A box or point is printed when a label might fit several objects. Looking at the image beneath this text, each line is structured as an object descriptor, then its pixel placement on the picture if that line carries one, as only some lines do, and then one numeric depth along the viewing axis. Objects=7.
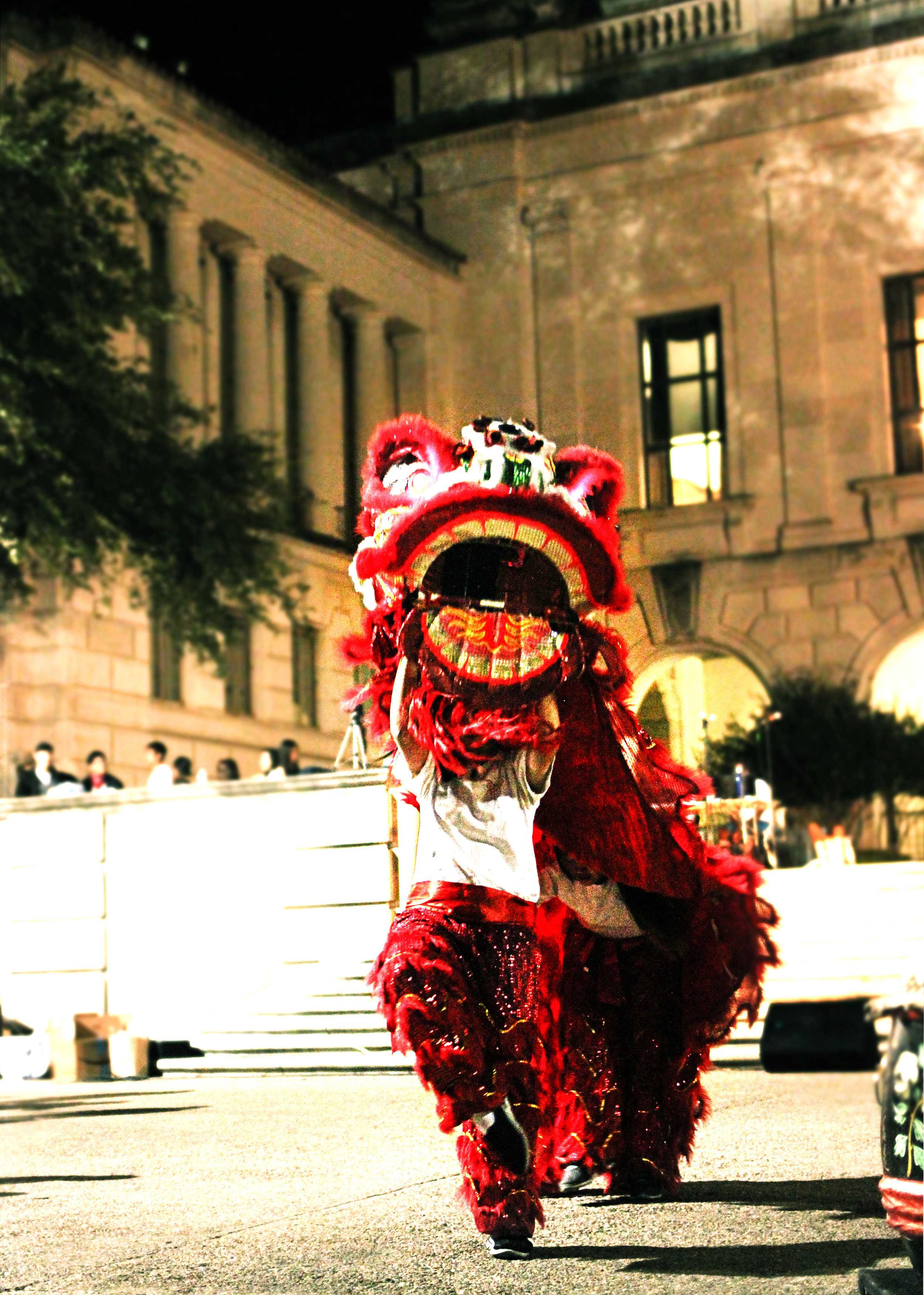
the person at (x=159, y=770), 16.23
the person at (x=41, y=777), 17.11
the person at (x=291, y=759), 18.14
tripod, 13.21
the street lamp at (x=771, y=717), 25.64
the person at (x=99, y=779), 16.69
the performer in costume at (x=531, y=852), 4.64
